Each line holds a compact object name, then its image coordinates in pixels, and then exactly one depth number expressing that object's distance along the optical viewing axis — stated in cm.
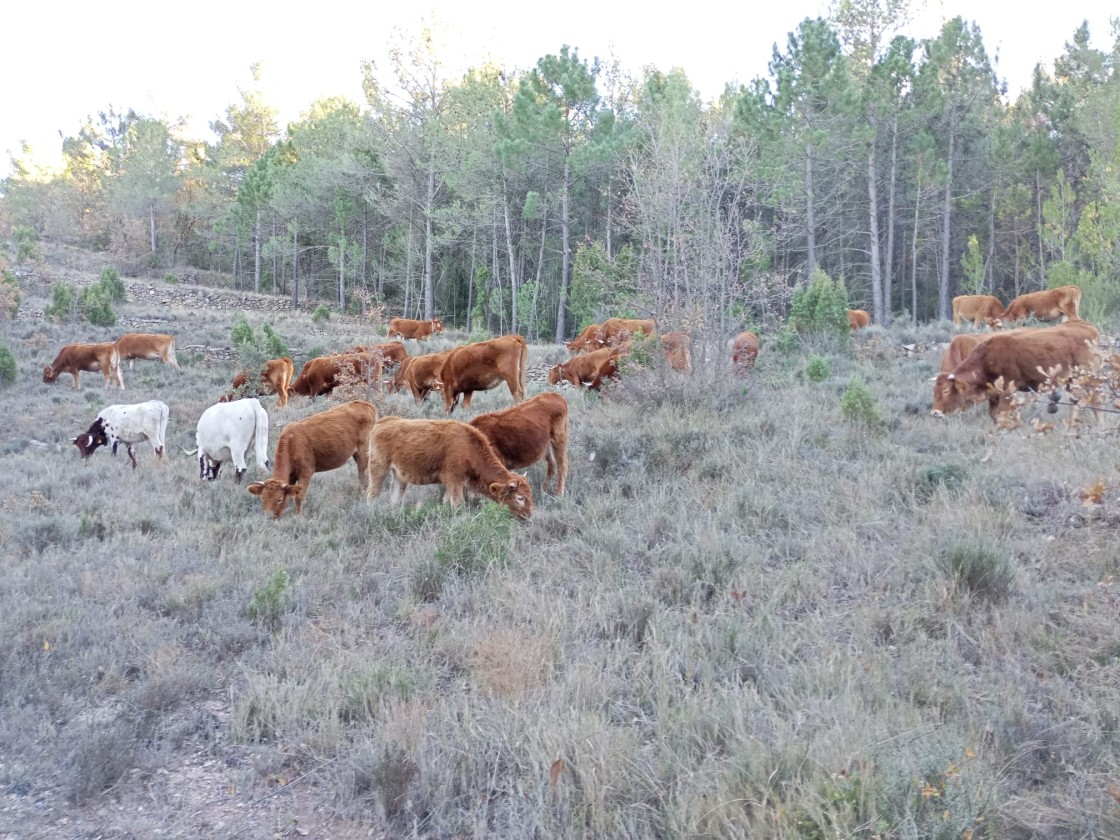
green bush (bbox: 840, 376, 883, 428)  958
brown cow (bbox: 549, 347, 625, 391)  1311
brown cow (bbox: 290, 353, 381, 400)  1620
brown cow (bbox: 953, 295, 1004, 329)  2094
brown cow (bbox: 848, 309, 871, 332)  2159
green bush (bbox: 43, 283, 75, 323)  2392
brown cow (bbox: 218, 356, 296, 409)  1625
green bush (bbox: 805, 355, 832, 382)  1345
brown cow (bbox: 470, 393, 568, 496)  844
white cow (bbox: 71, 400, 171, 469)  1195
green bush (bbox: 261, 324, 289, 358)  1982
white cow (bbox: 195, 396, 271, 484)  1026
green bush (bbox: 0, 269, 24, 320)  2234
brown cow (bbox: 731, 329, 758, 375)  1234
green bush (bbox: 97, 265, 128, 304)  2739
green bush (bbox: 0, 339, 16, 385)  1744
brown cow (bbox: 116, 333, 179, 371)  1973
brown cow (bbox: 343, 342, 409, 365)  1803
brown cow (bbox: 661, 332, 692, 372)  1141
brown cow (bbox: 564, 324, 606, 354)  1711
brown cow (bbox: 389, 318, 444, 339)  2589
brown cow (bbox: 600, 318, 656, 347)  1333
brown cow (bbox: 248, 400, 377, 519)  827
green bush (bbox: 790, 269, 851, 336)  1720
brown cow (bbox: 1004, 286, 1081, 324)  1769
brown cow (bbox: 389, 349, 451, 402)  1426
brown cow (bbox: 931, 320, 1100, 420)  961
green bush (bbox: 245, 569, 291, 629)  548
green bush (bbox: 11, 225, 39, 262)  3594
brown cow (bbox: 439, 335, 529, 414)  1286
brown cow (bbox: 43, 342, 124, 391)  1853
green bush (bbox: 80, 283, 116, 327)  2414
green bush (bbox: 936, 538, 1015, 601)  505
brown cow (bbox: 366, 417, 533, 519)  750
